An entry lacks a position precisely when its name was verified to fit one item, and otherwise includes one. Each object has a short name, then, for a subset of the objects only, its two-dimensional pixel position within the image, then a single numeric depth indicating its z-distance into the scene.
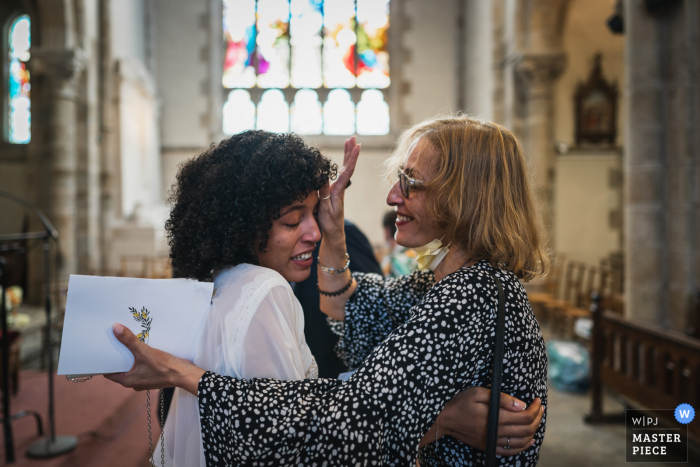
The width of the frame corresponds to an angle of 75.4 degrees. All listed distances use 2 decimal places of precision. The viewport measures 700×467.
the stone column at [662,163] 2.86
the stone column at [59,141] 6.20
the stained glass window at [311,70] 9.73
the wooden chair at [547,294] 6.17
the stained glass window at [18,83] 7.94
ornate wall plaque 7.14
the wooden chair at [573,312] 5.48
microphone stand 2.26
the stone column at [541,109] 6.11
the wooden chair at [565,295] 5.93
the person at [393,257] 2.80
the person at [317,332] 1.49
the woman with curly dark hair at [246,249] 0.91
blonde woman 0.83
